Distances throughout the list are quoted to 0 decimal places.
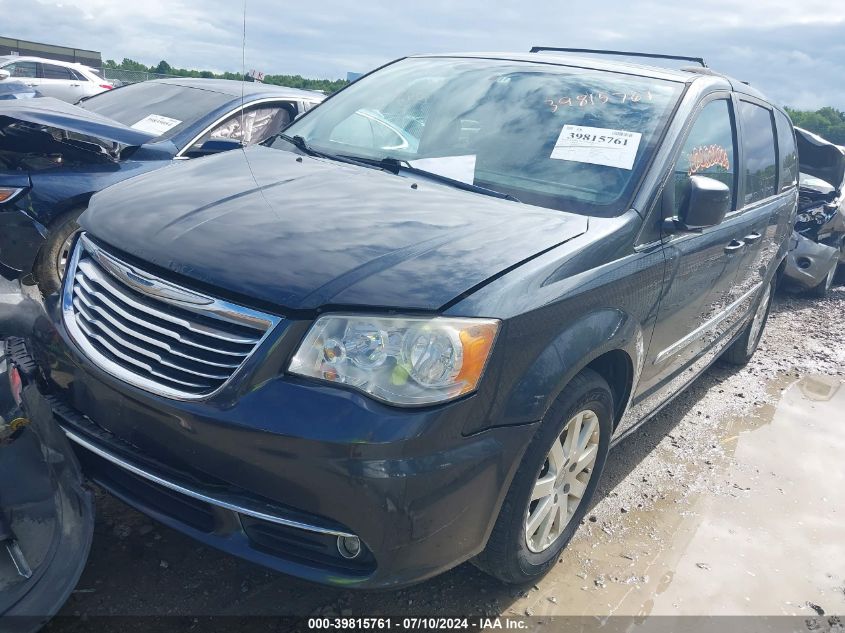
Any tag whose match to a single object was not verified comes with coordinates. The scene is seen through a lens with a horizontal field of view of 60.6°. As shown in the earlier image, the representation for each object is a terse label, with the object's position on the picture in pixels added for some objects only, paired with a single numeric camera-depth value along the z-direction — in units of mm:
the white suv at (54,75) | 17594
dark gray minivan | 1920
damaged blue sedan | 4098
